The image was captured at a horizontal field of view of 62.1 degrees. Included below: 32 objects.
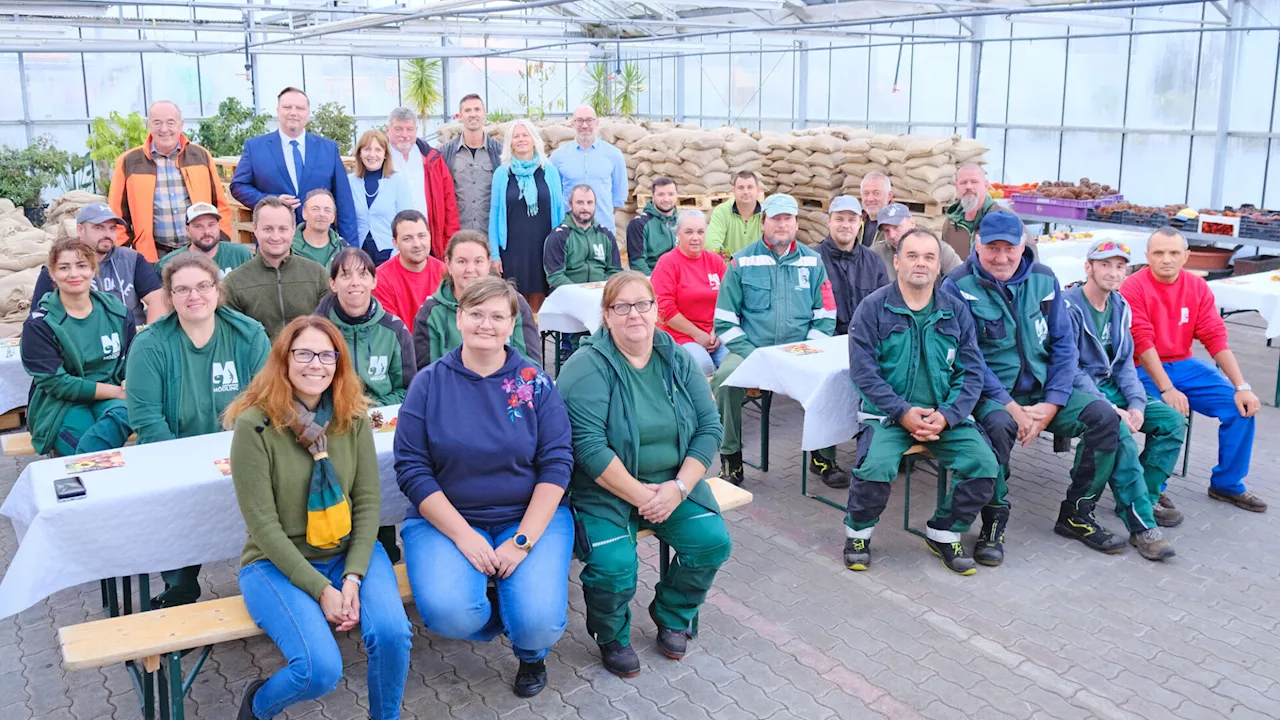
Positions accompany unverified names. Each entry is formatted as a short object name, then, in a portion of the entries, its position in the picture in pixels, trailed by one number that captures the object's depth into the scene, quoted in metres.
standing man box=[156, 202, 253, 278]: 5.53
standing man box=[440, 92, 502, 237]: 7.82
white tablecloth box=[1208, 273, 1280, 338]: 7.48
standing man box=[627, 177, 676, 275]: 8.00
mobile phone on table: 3.37
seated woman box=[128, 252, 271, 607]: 4.01
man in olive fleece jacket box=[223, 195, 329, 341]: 5.01
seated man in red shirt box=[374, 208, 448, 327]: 5.45
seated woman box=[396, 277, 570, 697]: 3.51
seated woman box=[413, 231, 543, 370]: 4.78
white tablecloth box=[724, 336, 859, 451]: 5.18
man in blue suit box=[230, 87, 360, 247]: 6.67
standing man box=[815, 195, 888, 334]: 6.30
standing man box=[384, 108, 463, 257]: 7.14
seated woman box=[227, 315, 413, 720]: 3.21
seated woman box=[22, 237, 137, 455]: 4.58
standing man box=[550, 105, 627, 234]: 8.52
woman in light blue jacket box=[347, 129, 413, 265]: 6.93
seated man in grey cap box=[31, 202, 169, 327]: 5.50
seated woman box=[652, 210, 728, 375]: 6.32
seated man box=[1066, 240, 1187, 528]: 5.21
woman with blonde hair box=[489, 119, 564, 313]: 7.54
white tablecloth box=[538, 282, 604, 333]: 7.11
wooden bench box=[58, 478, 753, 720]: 3.04
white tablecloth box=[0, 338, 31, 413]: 5.49
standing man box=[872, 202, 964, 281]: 6.52
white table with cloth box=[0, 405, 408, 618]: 3.28
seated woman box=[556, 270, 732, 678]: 3.80
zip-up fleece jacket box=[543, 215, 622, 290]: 7.51
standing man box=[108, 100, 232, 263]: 6.34
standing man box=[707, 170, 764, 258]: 7.19
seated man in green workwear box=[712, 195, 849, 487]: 5.88
